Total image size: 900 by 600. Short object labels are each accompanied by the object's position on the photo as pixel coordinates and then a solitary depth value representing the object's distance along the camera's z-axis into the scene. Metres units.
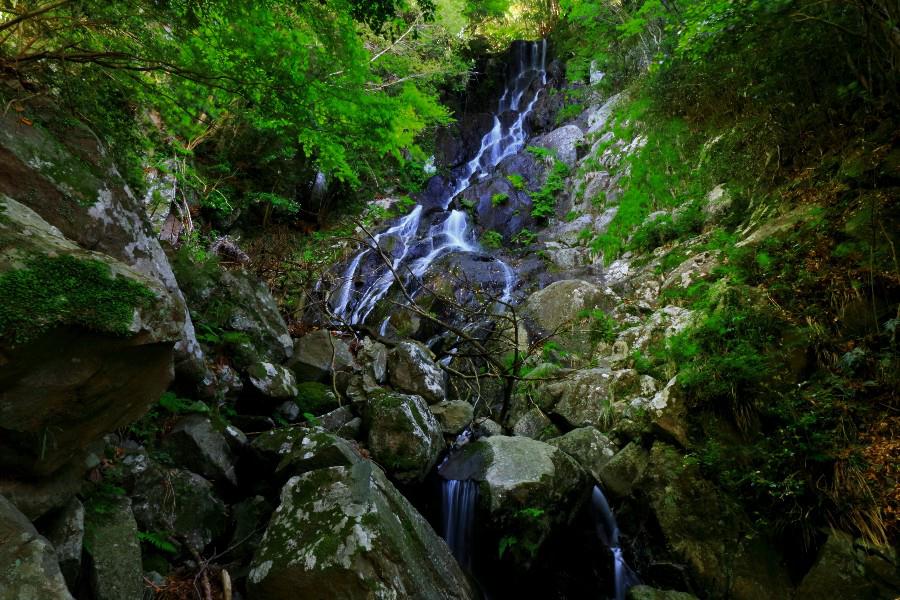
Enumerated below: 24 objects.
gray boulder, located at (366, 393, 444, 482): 4.88
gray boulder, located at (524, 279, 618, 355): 8.04
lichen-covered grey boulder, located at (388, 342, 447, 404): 6.58
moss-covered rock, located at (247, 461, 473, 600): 2.71
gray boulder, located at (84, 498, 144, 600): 2.39
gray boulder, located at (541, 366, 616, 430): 6.15
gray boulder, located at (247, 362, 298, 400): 5.14
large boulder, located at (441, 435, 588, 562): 4.42
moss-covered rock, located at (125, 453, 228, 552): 3.21
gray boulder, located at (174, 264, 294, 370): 5.36
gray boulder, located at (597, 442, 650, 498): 4.84
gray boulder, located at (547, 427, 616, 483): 5.42
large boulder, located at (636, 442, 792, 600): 3.56
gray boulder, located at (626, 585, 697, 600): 3.71
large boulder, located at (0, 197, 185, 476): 1.88
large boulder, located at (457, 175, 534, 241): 14.49
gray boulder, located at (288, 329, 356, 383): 6.13
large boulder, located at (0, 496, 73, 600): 1.58
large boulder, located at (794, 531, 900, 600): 2.92
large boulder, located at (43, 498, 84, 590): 2.21
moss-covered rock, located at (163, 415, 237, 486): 3.74
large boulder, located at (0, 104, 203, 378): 2.90
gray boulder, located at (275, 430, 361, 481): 3.75
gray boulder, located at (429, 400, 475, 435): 6.16
